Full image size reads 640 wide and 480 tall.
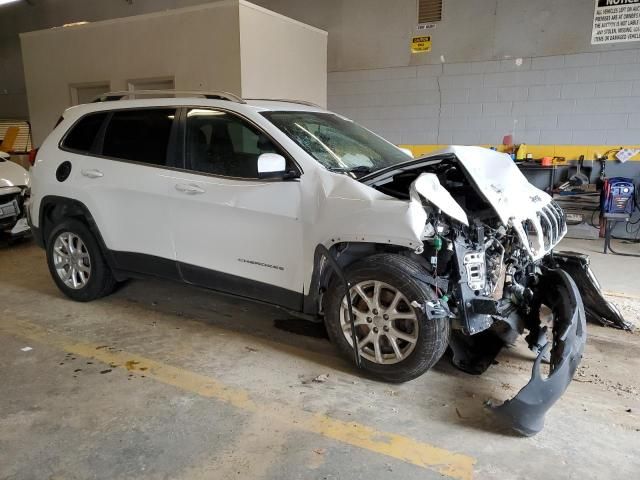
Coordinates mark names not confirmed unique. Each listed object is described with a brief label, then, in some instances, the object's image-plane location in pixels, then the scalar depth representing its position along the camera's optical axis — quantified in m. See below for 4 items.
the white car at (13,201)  6.54
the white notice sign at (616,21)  6.79
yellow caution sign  8.18
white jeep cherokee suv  2.90
